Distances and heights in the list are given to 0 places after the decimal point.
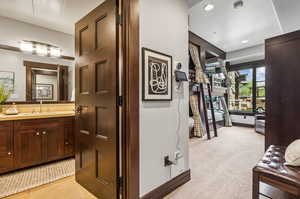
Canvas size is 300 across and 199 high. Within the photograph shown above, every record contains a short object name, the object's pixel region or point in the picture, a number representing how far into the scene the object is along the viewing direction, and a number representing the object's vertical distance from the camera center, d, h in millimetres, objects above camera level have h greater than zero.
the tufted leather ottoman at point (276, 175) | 1187 -661
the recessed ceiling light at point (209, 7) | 2914 +1837
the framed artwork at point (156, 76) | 1546 +251
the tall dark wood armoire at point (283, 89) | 2158 +140
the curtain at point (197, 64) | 4277 +1010
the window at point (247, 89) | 5648 +348
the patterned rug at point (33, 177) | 1877 -1145
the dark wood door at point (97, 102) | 1473 -40
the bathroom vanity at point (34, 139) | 2164 -666
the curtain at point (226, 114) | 5840 -635
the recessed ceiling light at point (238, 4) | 2805 +1825
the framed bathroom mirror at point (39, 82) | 2666 +311
